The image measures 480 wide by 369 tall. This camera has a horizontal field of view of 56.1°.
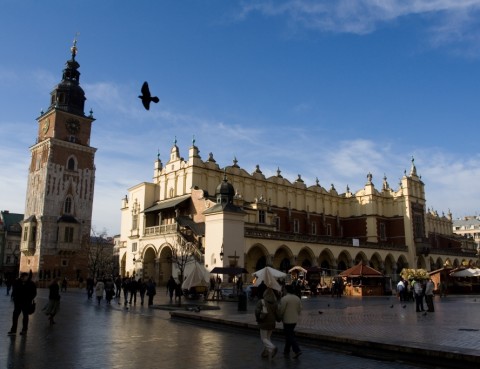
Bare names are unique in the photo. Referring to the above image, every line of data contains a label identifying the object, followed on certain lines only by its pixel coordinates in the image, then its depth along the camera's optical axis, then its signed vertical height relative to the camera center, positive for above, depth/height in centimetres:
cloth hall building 3919 +598
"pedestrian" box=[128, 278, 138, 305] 2506 -64
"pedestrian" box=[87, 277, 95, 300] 2906 -72
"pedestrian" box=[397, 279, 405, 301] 2798 -85
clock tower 5288 +1017
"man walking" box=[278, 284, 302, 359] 949 -84
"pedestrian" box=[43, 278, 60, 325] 1500 -91
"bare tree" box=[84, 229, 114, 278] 5550 +321
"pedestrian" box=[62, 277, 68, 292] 3844 -89
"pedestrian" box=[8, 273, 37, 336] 1207 -65
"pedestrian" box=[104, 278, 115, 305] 2481 -82
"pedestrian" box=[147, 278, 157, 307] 2328 -81
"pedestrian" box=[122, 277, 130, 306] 2577 -64
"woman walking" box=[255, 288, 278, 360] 924 -86
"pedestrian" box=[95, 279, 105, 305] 2483 -79
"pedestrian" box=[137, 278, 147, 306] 2601 -72
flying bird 869 +339
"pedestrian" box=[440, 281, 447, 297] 3659 -98
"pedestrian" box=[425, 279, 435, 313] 1894 -74
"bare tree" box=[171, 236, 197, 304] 3761 +218
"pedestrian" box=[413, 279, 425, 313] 1928 -80
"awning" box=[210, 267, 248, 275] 2776 +32
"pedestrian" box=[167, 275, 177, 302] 2535 -56
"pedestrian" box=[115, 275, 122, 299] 3051 -89
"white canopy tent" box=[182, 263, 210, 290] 2438 -10
